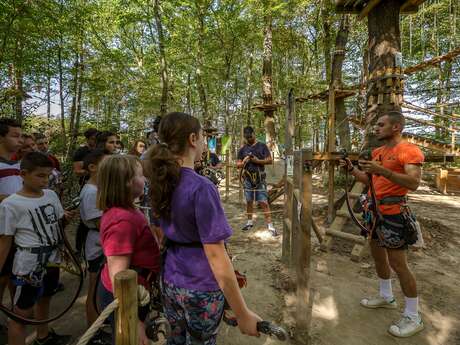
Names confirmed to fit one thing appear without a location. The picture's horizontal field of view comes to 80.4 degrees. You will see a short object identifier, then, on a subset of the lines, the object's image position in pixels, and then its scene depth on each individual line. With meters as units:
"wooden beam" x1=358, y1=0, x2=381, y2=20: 4.68
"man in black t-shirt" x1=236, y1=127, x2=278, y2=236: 5.87
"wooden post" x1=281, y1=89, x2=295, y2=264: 3.98
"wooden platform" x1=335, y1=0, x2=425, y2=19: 4.74
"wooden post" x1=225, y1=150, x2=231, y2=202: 8.58
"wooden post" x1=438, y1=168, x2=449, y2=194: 10.89
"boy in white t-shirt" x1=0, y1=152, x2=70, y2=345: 2.00
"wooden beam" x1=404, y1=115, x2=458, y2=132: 9.19
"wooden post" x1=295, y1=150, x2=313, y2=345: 2.54
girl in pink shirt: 1.50
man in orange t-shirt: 2.44
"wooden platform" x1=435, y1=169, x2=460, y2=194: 10.77
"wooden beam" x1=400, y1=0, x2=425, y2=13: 4.68
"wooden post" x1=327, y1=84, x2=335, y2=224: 5.44
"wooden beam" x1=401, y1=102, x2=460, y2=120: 9.16
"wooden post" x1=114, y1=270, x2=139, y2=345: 1.00
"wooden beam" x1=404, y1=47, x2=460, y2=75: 8.79
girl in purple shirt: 1.23
